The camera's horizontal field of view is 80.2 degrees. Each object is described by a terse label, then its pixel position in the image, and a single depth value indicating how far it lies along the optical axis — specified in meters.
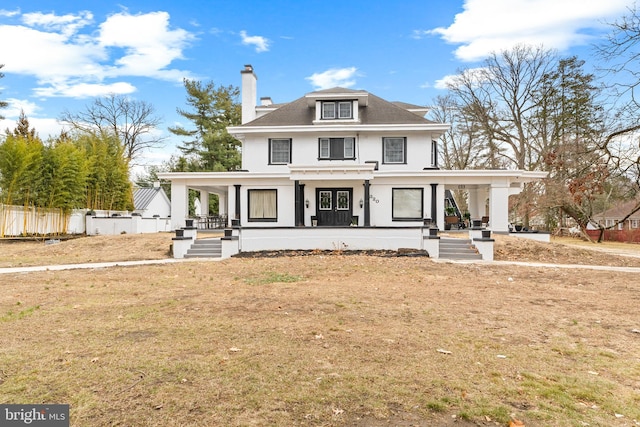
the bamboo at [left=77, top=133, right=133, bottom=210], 24.91
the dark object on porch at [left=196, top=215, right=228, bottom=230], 23.14
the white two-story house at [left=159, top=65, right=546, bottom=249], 20.27
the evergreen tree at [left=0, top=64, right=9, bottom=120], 29.03
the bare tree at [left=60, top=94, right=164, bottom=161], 40.81
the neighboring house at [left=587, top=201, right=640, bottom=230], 51.68
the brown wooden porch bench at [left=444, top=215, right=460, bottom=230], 22.93
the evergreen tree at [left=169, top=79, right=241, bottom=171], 37.66
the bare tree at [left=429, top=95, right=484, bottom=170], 36.19
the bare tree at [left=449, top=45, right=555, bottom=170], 33.19
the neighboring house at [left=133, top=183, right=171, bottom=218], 34.41
